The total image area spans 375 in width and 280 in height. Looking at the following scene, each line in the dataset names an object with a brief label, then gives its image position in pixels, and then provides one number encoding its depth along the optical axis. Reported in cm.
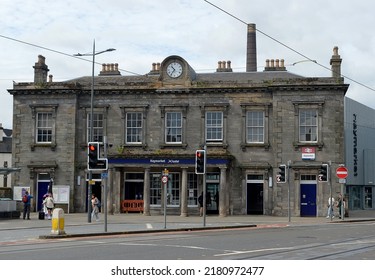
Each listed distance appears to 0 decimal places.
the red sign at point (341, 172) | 3912
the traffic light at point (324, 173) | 3875
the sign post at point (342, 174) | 3912
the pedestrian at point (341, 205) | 4032
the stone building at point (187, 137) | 4319
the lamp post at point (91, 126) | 3484
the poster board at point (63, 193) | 4509
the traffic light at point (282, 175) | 3756
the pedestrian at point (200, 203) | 4256
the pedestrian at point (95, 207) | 3669
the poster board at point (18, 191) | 4506
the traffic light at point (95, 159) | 2650
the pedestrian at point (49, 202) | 3638
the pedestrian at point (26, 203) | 3722
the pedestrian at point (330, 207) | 3912
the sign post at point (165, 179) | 3171
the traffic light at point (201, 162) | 3117
